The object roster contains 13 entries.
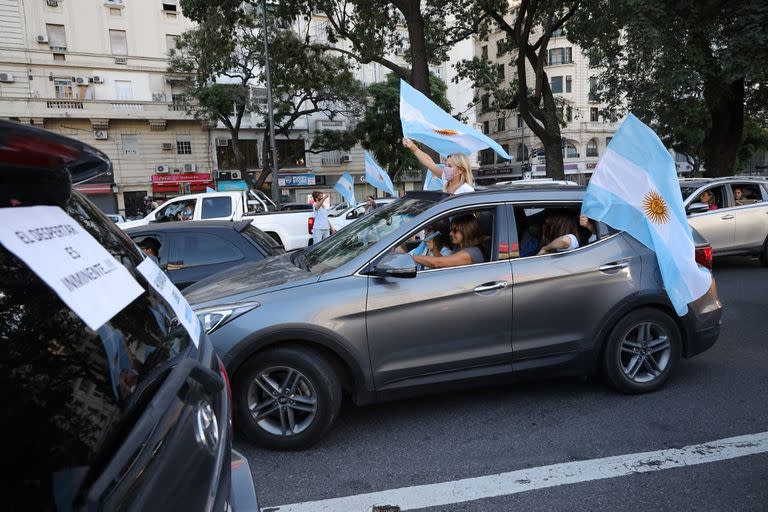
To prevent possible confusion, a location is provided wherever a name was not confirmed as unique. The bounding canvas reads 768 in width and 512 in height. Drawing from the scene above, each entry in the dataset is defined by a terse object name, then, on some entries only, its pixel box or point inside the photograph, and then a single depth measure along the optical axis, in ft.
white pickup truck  34.55
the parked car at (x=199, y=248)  18.35
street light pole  54.35
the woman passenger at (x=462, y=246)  12.87
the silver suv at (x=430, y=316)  11.12
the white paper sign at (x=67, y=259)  3.23
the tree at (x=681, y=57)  34.58
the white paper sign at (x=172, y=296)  5.19
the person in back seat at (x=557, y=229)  14.22
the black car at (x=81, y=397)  3.08
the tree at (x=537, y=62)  53.11
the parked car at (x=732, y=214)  30.07
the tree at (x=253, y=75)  51.62
